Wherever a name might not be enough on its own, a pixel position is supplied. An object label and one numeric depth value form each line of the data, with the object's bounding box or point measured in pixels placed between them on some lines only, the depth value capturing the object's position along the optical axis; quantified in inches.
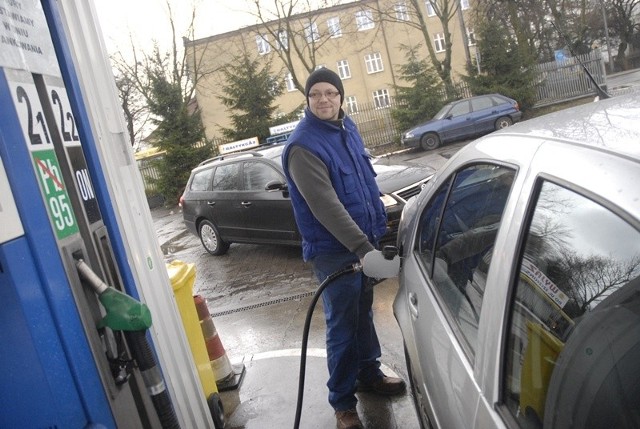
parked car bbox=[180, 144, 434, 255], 289.7
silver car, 45.7
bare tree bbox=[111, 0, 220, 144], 1064.8
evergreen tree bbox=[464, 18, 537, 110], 905.5
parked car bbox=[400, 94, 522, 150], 716.0
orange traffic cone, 155.7
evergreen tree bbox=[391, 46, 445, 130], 898.1
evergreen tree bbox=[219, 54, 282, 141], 959.0
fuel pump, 60.5
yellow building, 1513.3
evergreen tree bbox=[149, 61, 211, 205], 910.4
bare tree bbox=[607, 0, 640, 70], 1451.8
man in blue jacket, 112.4
